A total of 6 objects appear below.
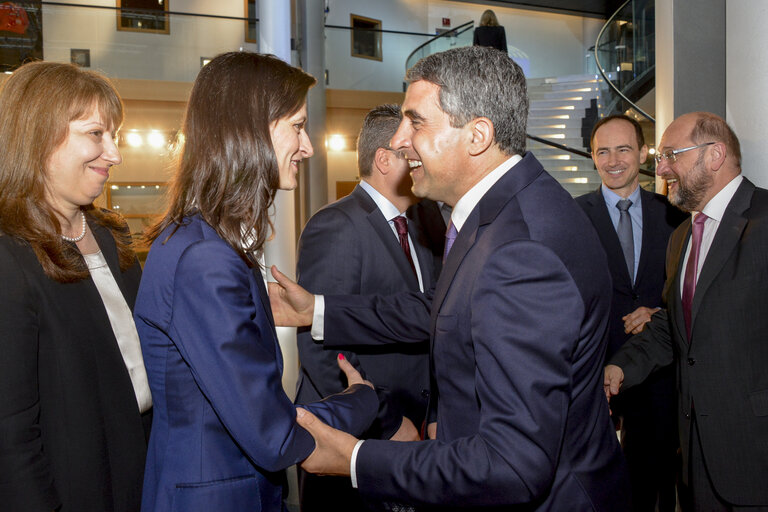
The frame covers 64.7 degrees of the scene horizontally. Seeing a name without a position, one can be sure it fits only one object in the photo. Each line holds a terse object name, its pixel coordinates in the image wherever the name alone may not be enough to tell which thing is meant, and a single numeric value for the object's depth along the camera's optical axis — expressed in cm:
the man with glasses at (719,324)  215
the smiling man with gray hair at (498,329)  119
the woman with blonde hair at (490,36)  901
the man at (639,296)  332
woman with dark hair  126
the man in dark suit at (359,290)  242
